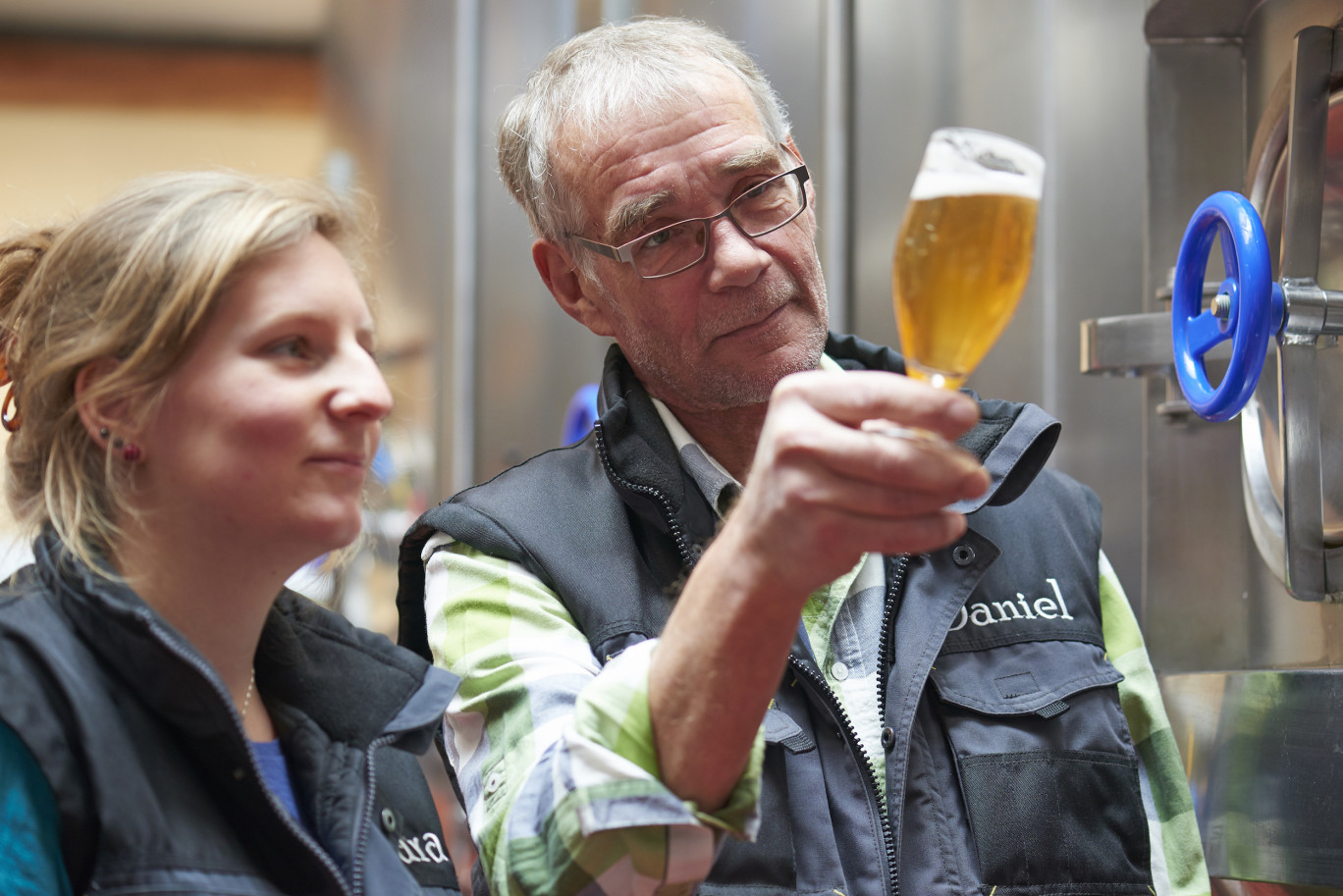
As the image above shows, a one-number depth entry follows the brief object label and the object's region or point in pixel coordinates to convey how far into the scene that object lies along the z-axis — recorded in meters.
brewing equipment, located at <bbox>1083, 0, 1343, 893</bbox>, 3.00
